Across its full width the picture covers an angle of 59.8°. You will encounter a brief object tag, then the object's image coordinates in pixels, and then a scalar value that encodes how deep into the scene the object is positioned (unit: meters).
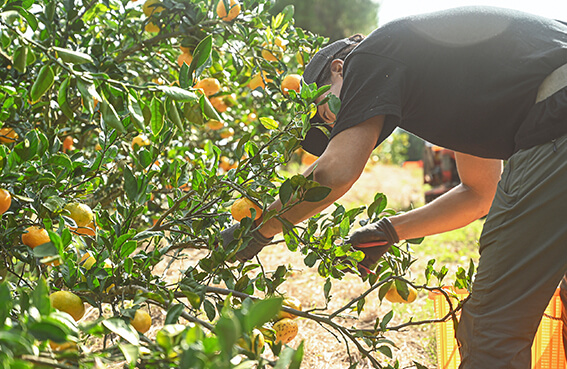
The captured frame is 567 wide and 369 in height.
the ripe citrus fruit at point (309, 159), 2.22
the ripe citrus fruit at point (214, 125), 1.88
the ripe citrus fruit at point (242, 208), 1.23
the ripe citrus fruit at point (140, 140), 1.86
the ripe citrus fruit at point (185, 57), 1.65
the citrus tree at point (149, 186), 0.66
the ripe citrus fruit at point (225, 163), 2.52
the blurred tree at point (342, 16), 11.83
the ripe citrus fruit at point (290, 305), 1.25
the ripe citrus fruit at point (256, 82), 1.78
